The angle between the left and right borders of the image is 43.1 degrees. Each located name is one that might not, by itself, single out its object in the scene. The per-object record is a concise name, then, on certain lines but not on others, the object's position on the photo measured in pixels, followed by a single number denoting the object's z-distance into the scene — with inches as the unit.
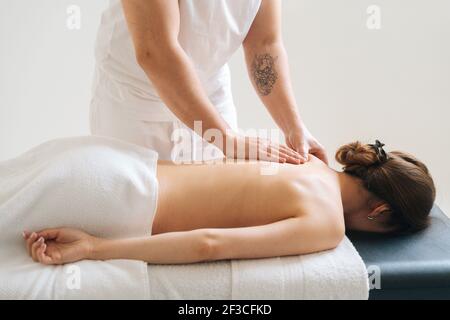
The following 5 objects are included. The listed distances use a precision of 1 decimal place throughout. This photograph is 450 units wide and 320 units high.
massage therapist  57.1
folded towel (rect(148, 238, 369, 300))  50.7
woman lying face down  52.1
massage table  54.5
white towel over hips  49.9
